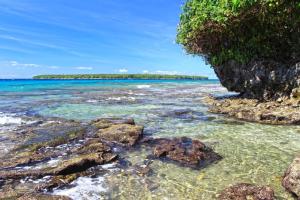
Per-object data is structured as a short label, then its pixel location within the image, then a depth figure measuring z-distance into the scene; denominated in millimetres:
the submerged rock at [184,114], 12679
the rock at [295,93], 12664
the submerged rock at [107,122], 10057
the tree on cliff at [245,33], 13545
